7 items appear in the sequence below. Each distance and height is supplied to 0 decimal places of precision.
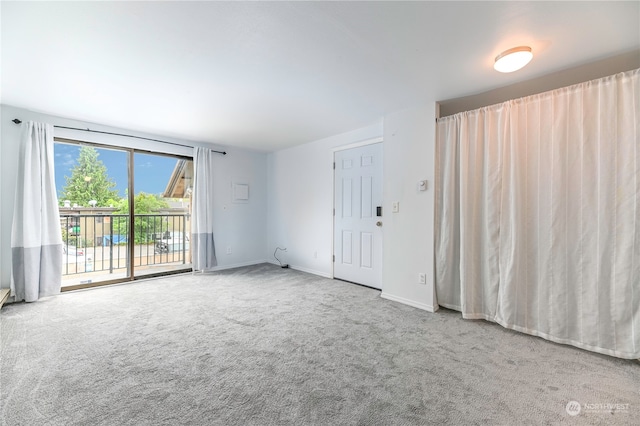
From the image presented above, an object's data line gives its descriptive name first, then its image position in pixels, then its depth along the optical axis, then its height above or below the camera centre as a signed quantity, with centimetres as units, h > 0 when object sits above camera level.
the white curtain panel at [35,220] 301 -11
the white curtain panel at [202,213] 441 -3
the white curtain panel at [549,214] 190 -3
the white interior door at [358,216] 365 -7
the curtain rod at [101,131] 302 +114
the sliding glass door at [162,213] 431 -3
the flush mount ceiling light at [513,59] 182 +114
